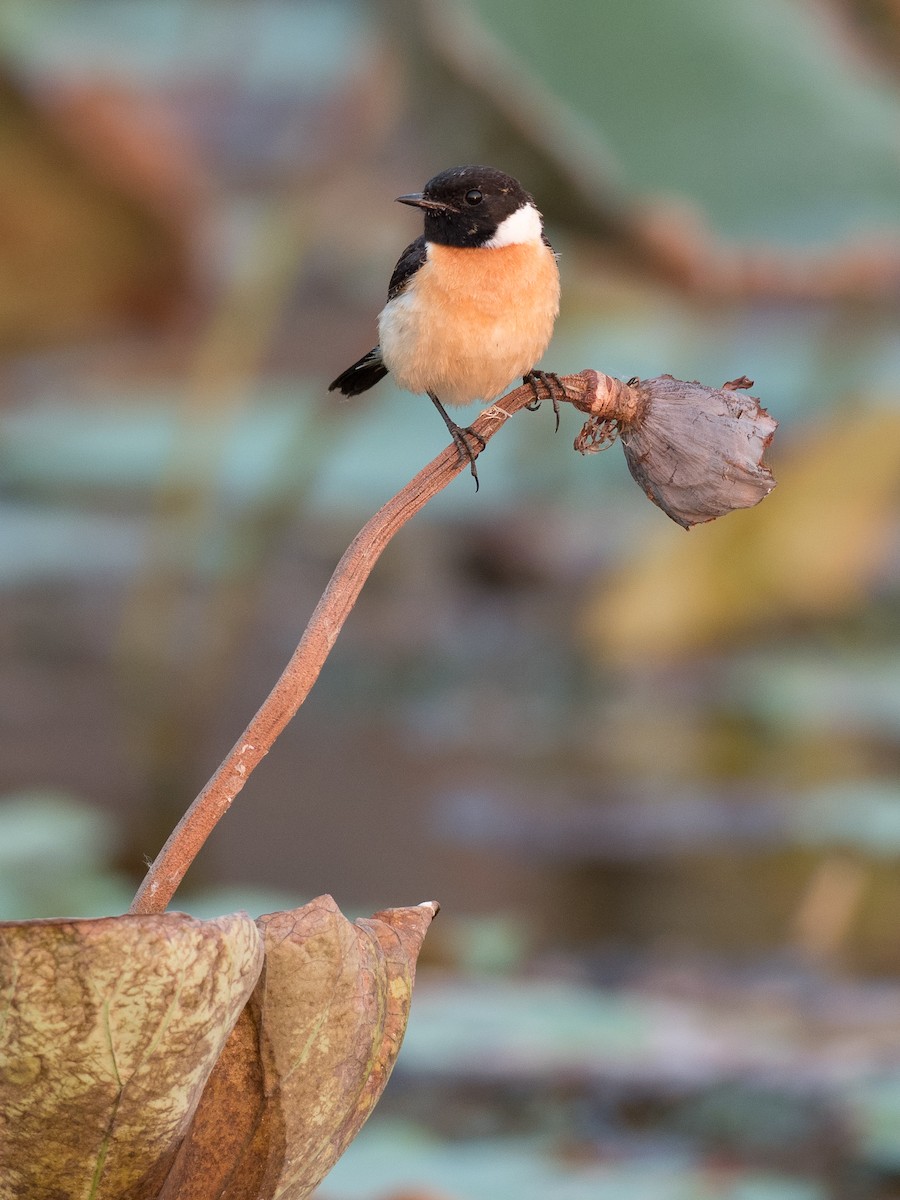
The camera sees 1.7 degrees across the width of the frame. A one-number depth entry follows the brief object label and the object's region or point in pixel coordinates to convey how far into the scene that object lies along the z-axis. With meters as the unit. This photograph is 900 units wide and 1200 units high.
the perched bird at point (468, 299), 6.19
